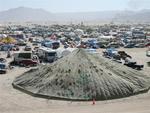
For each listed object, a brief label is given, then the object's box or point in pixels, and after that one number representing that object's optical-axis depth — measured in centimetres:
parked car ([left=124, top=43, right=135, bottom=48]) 5206
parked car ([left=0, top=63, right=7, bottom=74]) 2903
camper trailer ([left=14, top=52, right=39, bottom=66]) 3280
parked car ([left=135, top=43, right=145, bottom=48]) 5223
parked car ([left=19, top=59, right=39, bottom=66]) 3275
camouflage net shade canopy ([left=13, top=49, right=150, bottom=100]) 2176
